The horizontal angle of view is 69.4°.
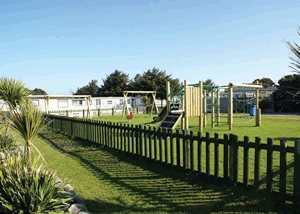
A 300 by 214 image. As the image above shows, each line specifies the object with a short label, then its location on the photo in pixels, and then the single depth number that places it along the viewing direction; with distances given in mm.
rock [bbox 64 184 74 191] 3961
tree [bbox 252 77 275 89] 69912
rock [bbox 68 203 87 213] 3390
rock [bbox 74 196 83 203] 3706
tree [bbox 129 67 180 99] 44750
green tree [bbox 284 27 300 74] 2817
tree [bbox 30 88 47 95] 75000
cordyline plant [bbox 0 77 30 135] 7648
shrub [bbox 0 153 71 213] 3098
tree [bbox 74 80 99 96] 67381
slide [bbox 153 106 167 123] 14273
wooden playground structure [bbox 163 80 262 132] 10422
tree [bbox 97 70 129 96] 52188
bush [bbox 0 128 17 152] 6748
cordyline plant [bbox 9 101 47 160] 4230
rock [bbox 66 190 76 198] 3710
